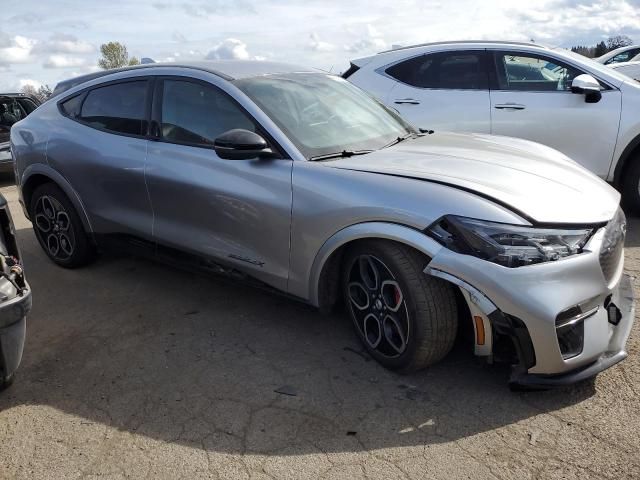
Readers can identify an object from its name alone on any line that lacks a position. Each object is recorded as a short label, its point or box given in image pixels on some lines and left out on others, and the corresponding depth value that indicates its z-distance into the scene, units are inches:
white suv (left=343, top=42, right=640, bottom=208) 212.8
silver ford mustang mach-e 99.6
